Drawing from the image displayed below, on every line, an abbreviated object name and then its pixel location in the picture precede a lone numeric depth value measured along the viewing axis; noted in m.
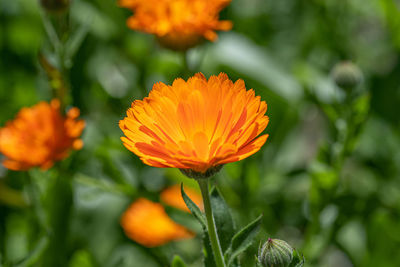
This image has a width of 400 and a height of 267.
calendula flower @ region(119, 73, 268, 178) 0.55
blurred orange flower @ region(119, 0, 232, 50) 0.69
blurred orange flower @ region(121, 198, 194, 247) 0.83
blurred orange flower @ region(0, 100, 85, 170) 0.68
